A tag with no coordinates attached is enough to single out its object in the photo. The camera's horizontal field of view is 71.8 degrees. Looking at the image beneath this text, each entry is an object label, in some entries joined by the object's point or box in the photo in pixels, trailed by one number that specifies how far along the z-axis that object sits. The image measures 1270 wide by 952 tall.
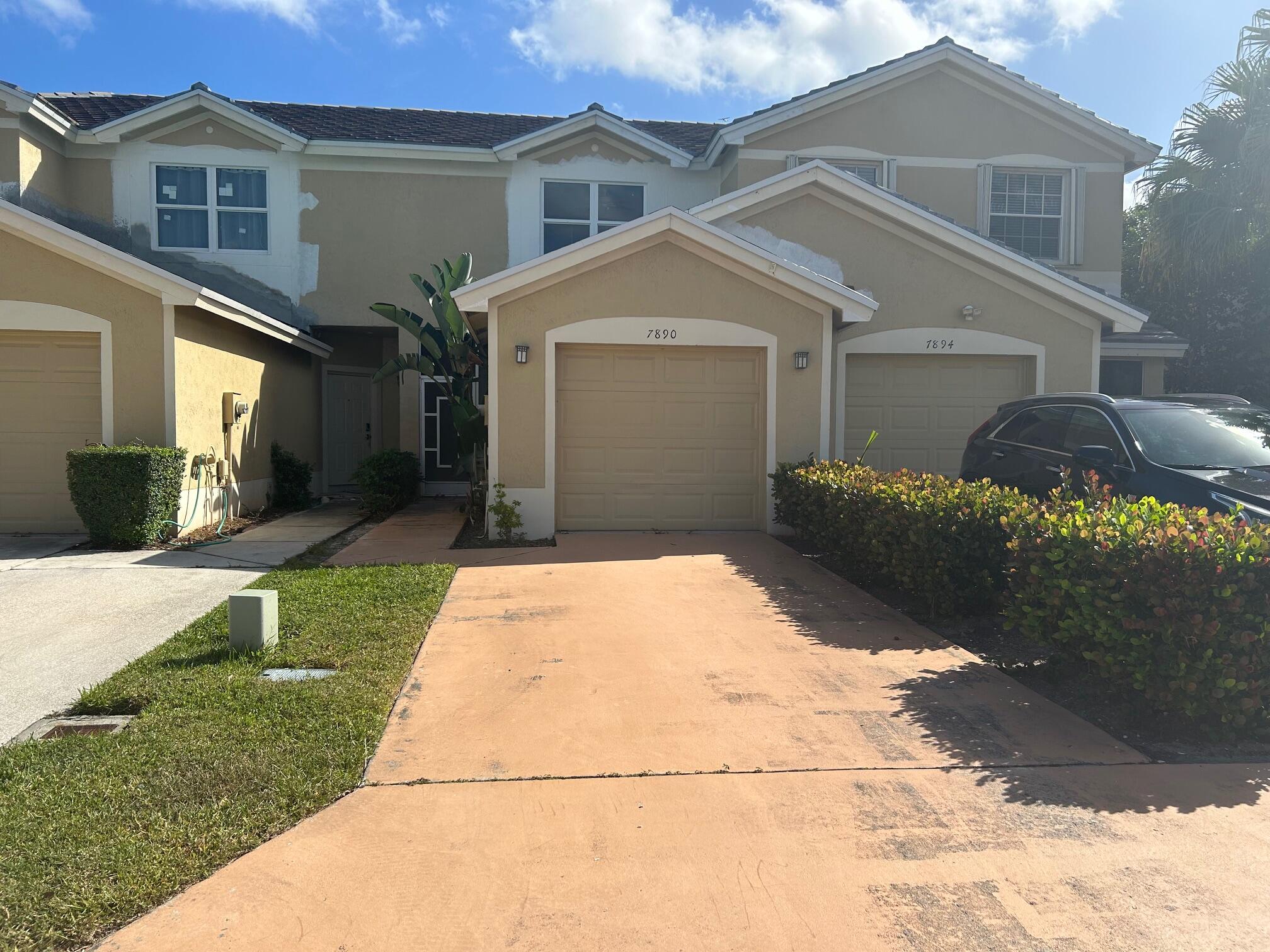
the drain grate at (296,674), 5.29
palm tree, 13.51
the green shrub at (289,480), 14.24
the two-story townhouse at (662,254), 10.75
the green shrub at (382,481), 13.36
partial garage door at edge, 10.80
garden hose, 10.39
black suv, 6.52
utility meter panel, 12.07
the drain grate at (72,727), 4.48
